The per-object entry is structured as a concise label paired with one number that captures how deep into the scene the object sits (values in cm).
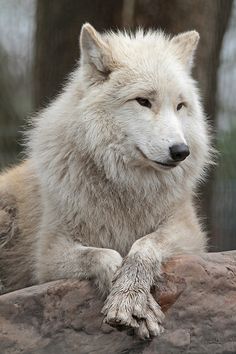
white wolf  952
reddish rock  873
